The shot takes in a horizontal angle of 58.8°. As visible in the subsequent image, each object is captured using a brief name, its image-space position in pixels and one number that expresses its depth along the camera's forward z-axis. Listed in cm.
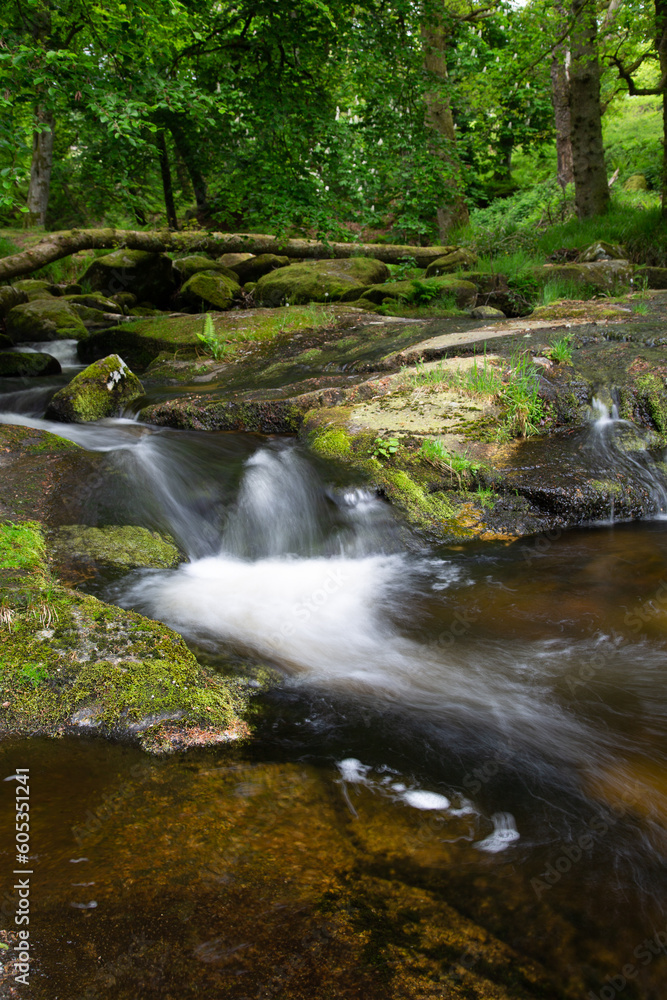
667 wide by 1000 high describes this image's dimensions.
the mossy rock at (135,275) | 1364
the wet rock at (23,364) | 912
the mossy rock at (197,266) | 1363
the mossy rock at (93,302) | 1300
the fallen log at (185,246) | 980
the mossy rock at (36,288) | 1304
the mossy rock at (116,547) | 410
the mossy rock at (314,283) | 1175
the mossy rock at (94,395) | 707
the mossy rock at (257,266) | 1430
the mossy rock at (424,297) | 1118
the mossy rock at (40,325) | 1095
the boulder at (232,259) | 1446
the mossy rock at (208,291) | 1228
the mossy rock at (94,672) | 249
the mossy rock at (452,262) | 1328
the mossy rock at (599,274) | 1018
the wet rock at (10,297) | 1149
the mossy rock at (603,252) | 1141
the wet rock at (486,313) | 1013
